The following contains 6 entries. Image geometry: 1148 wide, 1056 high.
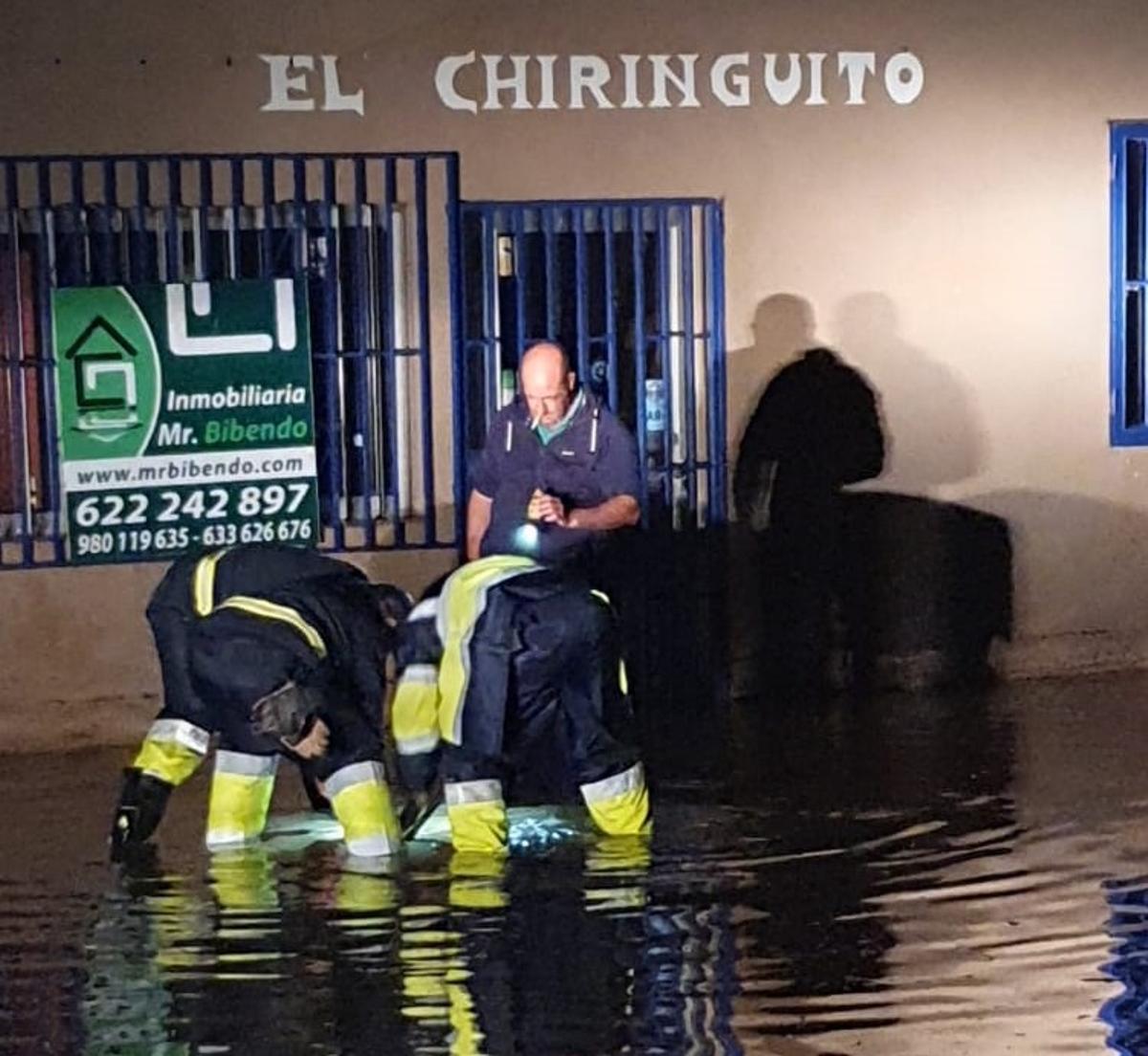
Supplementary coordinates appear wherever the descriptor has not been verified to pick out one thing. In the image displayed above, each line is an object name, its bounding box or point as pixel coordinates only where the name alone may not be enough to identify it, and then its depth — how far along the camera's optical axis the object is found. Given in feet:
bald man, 31.60
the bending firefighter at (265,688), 25.94
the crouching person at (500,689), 26.68
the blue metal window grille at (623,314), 37.01
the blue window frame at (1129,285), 38.81
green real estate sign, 35.37
